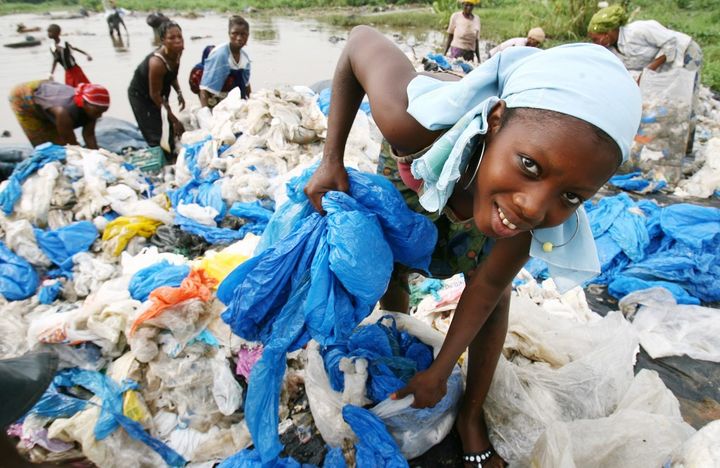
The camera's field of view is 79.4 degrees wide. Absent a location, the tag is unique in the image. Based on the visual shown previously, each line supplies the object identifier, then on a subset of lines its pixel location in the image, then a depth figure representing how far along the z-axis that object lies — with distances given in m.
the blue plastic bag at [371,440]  1.37
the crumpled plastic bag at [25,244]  2.90
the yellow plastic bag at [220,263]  2.30
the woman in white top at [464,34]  7.40
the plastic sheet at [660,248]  2.70
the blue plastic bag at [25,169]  3.19
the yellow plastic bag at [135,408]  1.83
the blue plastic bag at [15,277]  2.66
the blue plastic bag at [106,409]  1.76
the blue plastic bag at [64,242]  2.94
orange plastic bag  1.93
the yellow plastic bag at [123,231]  2.96
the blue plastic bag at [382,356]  1.50
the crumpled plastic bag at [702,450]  1.05
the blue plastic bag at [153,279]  2.26
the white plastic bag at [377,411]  1.46
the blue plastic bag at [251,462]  1.40
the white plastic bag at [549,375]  1.57
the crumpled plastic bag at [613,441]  1.35
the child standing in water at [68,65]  5.22
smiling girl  0.79
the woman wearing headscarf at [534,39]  6.10
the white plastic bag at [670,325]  2.25
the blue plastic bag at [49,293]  2.64
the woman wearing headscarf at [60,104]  4.04
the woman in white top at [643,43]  4.17
